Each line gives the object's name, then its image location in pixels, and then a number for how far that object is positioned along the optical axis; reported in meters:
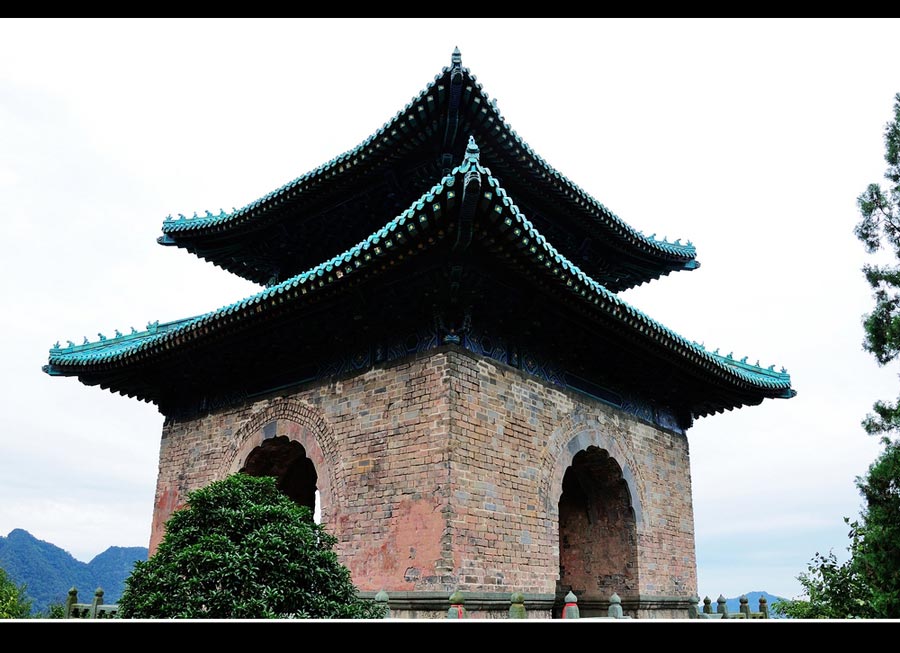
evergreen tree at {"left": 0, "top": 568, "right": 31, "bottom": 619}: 19.50
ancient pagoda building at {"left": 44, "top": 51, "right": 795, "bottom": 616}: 8.88
